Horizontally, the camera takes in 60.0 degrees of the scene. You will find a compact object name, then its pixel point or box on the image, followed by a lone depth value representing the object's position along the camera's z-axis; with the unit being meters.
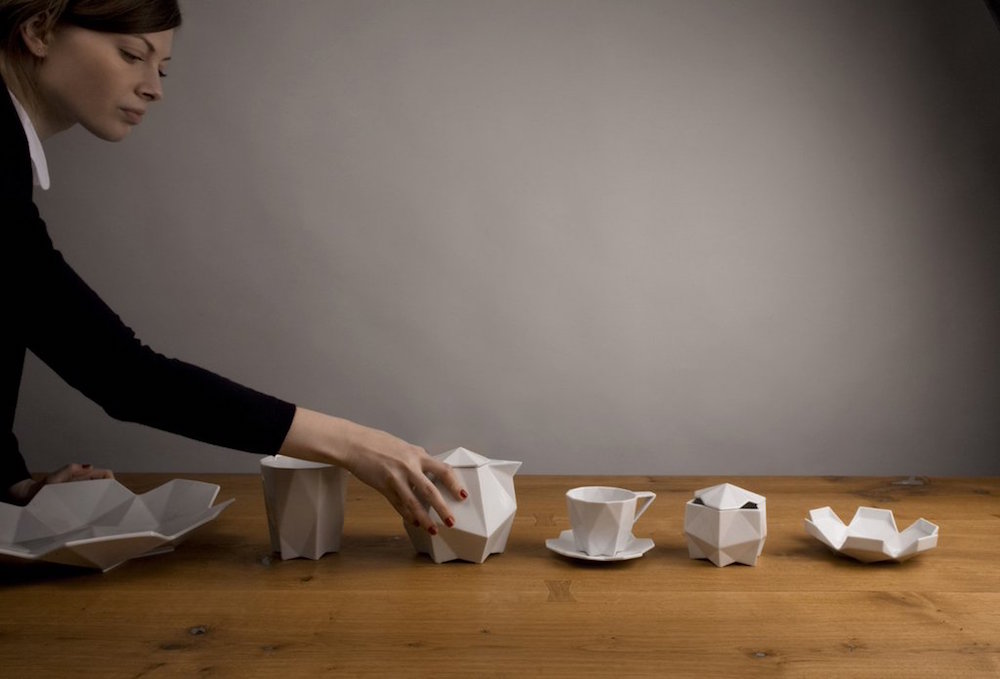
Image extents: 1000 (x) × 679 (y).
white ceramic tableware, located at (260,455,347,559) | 0.99
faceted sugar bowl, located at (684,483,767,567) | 0.97
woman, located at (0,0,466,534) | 0.91
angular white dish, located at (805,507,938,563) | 0.98
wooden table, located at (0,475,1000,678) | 0.71
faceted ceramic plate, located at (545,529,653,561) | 0.98
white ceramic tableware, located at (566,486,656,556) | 0.98
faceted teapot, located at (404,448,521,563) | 0.98
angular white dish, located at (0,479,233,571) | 1.04
